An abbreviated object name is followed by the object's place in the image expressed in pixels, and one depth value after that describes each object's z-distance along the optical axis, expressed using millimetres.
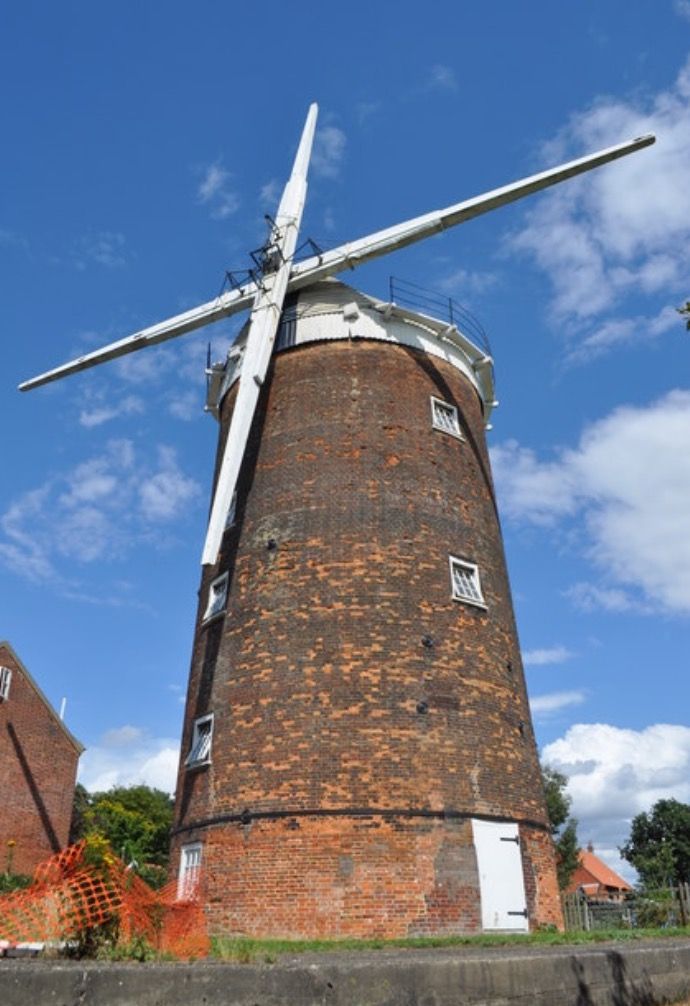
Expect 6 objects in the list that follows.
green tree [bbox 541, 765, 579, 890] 37000
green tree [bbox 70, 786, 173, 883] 41625
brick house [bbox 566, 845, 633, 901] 73938
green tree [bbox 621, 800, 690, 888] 67188
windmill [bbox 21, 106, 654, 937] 12086
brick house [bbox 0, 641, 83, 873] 25953
